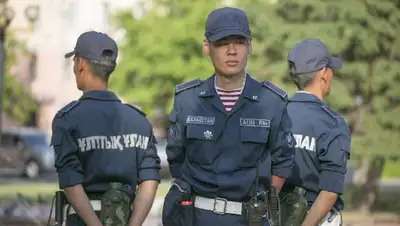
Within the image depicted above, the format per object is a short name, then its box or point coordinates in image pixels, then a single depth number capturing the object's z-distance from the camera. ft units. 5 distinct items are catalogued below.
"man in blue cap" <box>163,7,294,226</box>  34.52
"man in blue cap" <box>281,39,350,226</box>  40.54
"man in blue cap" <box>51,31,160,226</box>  37.20
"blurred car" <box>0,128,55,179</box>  257.62
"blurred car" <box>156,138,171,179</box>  252.77
